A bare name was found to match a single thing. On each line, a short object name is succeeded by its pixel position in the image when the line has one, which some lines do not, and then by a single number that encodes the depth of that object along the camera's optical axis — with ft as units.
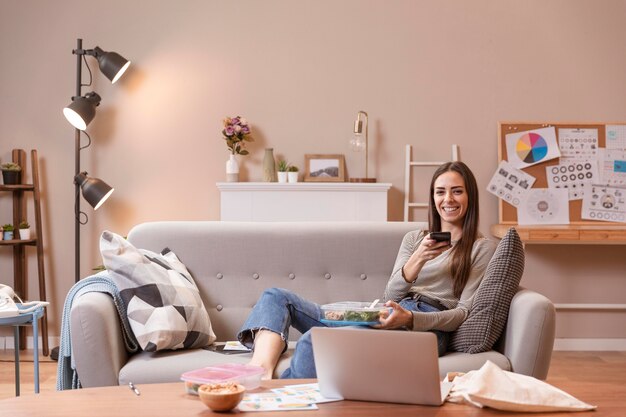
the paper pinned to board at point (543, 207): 15.44
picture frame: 15.35
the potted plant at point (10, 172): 15.03
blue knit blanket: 8.37
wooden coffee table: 5.23
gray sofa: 10.07
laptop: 5.21
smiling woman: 8.31
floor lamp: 14.49
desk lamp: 15.10
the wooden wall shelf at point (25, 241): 15.17
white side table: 14.93
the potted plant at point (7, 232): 14.89
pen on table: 5.79
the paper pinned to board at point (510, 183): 15.49
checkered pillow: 8.48
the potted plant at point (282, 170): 15.12
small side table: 9.27
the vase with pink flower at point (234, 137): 15.05
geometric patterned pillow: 8.53
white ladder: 15.37
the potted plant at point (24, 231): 15.07
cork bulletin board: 15.51
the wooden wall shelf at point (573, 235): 13.89
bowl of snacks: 5.22
